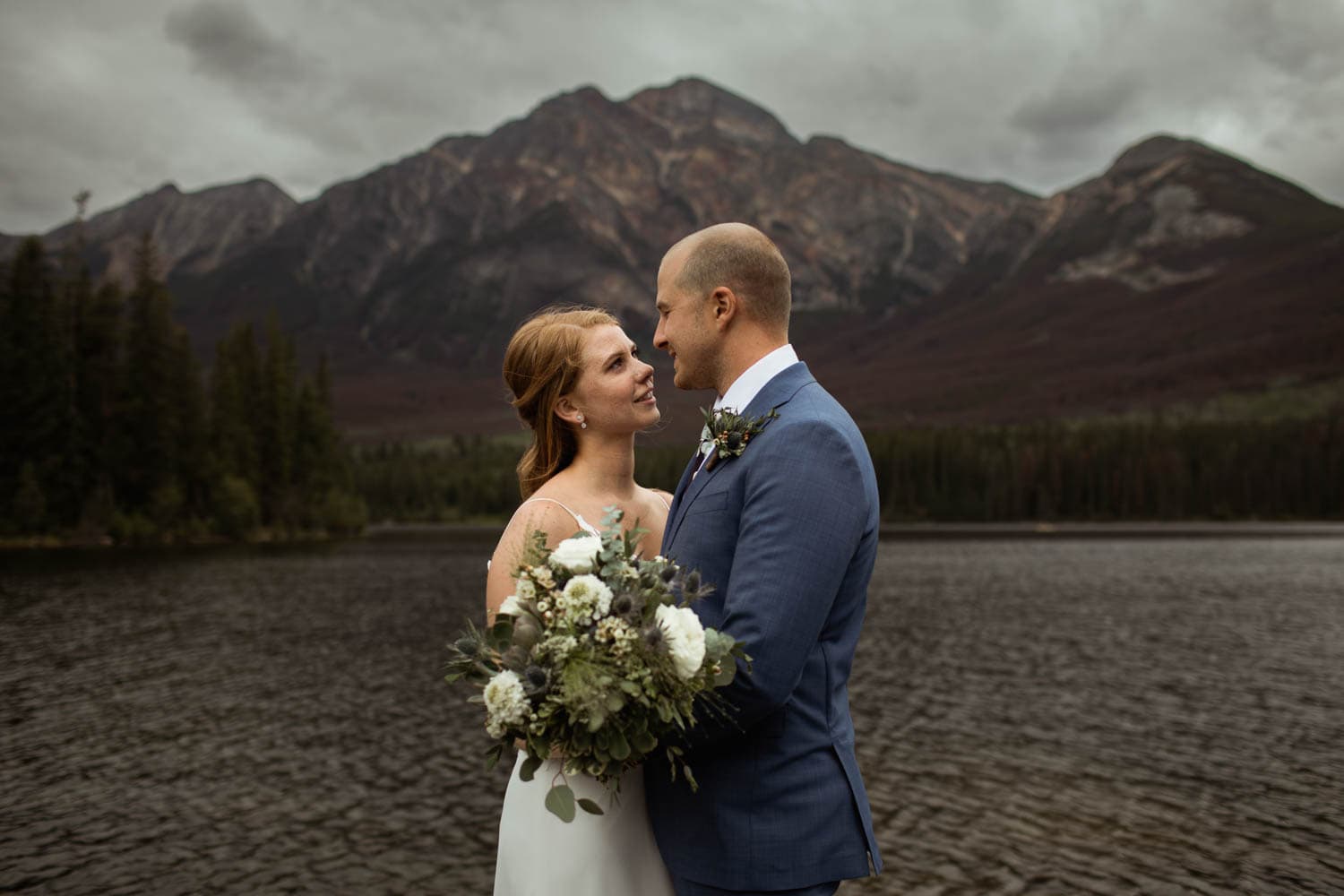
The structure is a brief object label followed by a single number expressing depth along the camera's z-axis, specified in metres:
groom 3.37
